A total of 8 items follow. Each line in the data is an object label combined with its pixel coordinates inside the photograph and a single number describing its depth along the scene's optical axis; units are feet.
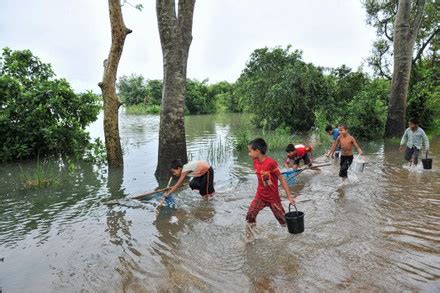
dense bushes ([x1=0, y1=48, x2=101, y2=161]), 40.55
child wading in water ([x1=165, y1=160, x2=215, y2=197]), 24.26
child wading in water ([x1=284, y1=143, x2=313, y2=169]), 31.32
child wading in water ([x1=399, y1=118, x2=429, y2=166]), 30.91
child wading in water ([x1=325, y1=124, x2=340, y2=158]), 39.40
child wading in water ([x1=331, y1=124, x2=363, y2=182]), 28.19
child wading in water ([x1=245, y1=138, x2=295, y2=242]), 16.67
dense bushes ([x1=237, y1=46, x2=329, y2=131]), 64.59
